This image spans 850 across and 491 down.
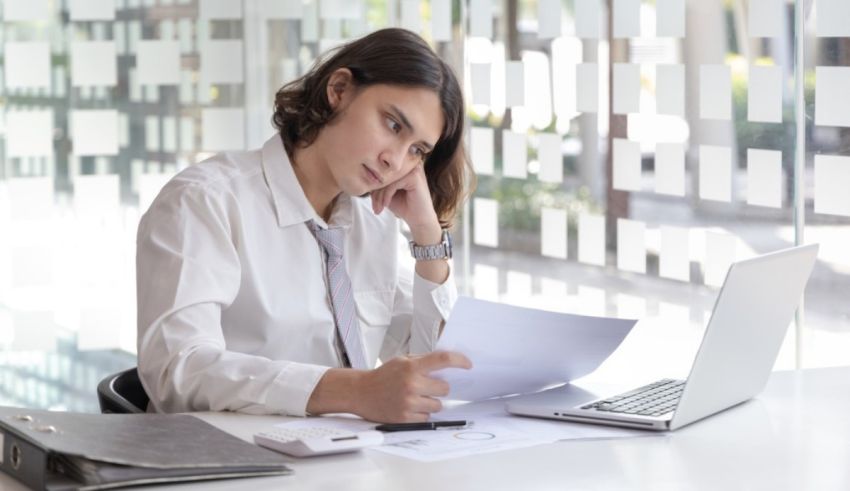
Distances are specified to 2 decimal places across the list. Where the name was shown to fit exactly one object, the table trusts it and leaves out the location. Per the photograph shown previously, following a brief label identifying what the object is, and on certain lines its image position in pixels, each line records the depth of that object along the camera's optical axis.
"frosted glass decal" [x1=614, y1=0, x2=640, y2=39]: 3.82
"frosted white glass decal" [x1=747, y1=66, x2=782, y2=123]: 3.44
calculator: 1.67
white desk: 1.58
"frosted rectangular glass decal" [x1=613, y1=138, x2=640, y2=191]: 3.88
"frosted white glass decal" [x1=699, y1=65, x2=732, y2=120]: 3.57
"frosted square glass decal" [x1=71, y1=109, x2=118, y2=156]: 4.36
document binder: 1.49
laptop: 1.83
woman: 1.97
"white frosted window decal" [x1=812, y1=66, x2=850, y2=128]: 3.28
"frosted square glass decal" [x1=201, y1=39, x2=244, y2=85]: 4.49
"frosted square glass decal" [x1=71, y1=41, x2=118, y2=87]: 4.33
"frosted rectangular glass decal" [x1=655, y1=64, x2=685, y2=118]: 3.69
